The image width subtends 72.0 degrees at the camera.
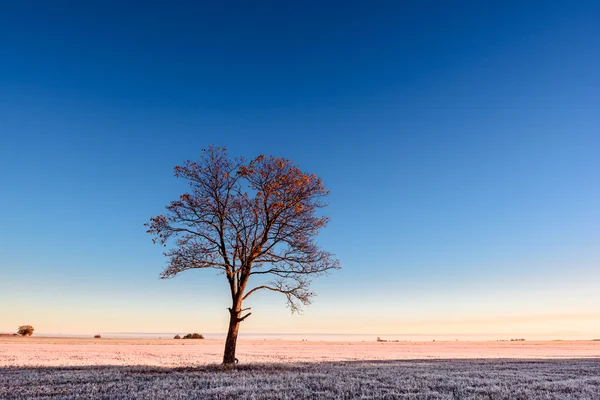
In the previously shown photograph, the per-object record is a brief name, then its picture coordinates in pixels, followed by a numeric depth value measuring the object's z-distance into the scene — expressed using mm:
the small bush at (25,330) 126700
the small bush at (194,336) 136375
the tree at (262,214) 24781
